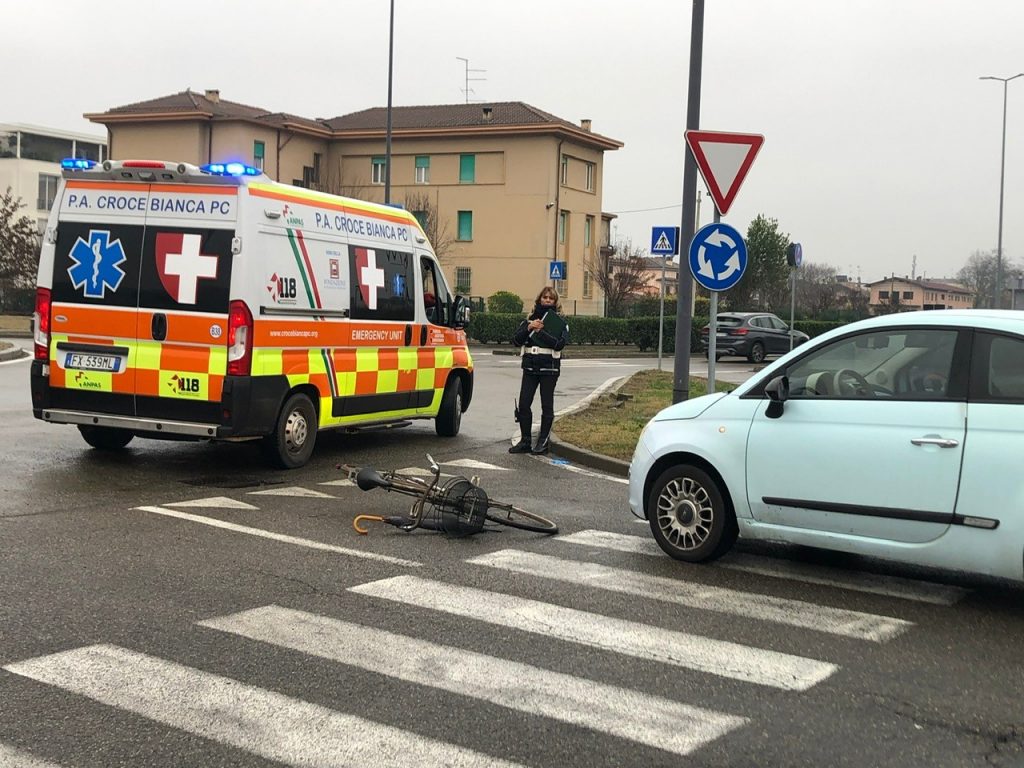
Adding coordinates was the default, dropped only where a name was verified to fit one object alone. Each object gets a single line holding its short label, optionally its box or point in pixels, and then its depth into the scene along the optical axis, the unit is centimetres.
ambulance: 916
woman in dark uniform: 1146
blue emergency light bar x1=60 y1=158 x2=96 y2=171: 962
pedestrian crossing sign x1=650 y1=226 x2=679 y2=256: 2123
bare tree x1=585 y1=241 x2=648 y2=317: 5581
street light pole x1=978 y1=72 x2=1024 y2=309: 4050
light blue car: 559
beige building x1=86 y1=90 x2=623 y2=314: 5581
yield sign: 973
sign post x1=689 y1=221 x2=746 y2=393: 998
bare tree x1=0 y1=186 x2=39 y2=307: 4150
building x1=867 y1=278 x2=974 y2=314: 13350
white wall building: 8175
